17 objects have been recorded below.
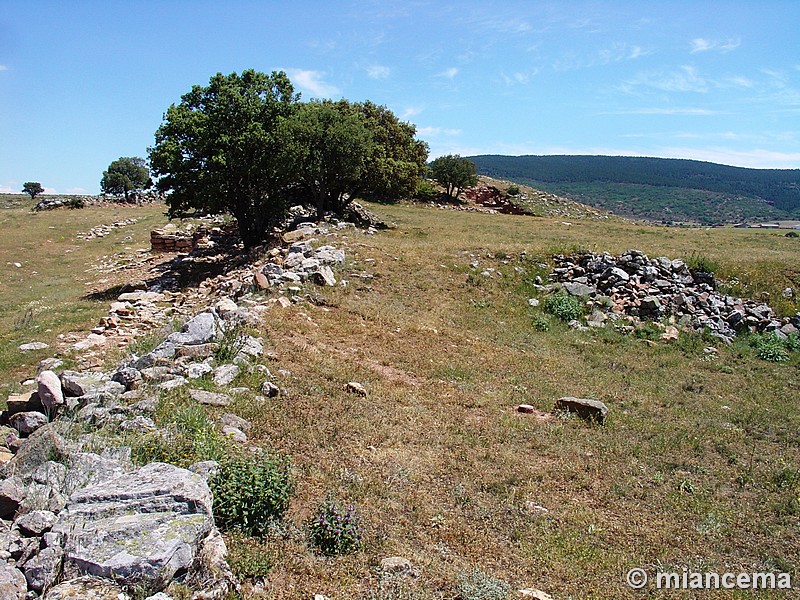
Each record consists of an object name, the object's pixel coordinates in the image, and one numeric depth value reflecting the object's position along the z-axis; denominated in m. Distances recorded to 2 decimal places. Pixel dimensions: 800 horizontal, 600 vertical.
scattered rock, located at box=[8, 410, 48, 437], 7.00
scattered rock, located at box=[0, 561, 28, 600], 4.02
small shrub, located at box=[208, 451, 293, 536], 5.59
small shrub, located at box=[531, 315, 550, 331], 15.55
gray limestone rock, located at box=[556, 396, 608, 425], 9.66
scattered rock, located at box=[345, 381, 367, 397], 9.40
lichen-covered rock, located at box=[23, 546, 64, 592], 4.18
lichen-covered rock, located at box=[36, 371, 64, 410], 7.52
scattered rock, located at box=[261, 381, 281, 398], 8.73
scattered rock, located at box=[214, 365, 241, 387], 8.78
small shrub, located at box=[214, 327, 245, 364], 9.62
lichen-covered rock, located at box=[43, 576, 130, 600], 4.07
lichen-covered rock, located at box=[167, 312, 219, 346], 10.12
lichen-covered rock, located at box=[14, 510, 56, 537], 4.64
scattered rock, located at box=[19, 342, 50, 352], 14.26
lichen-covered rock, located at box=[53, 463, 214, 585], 4.31
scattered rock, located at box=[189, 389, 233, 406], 8.00
